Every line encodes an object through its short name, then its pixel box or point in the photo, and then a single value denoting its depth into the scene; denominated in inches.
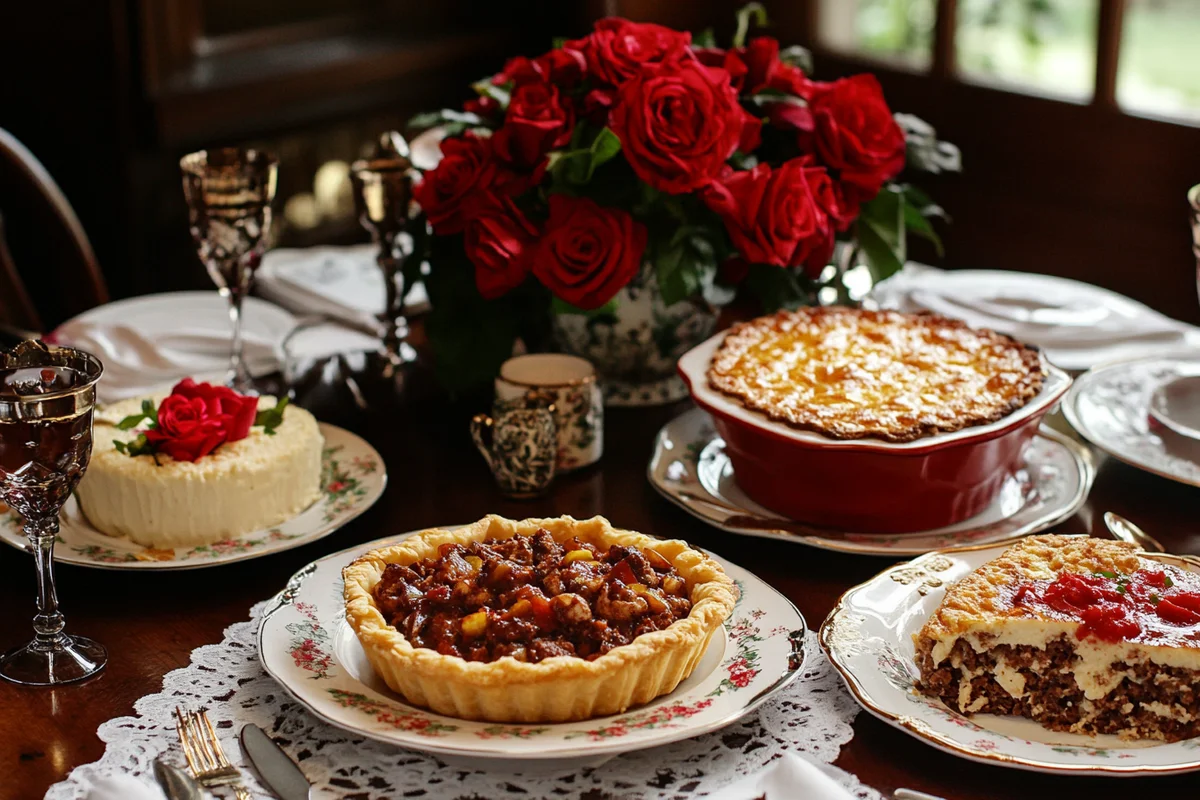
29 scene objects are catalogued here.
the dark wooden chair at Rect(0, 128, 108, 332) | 107.5
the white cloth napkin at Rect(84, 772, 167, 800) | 43.4
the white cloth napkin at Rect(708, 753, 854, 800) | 44.2
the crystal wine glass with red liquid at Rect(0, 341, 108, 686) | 50.9
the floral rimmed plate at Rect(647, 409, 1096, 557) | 62.8
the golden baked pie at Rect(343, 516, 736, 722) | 46.1
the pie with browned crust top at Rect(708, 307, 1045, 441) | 62.8
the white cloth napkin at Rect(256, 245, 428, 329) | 96.0
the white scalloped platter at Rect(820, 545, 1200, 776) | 45.6
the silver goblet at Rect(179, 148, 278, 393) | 75.4
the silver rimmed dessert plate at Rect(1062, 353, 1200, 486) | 69.9
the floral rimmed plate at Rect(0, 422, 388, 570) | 60.4
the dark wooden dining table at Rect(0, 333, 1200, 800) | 47.4
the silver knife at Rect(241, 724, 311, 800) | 45.1
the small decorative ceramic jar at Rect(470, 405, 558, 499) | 68.7
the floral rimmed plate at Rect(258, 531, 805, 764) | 44.8
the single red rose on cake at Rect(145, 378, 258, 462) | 62.5
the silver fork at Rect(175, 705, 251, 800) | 45.3
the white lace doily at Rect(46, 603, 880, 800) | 46.2
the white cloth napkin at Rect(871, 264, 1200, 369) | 87.4
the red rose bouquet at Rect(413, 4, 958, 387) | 71.4
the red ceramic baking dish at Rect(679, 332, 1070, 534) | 61.5
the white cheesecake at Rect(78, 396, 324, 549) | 61.7
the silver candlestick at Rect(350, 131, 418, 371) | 80.3
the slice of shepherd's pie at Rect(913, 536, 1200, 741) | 48.1
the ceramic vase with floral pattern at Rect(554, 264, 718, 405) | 79.4
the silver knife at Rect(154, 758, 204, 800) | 44.4
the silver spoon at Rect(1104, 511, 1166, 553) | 62.5
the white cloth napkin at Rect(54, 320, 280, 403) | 84.2
